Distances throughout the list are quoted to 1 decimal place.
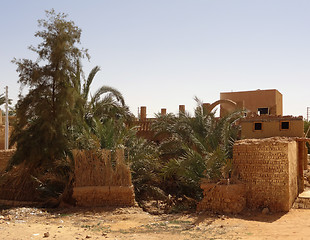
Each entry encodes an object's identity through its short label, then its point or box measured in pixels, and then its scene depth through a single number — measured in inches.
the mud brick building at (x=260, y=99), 854.5
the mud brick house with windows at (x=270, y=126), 514.9
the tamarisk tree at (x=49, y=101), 481.7
